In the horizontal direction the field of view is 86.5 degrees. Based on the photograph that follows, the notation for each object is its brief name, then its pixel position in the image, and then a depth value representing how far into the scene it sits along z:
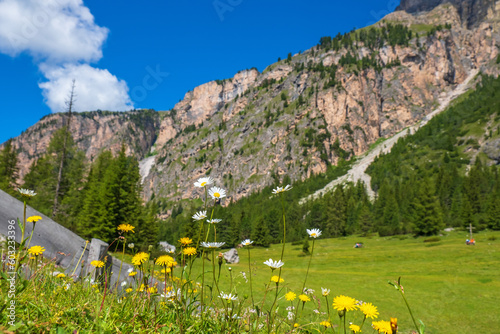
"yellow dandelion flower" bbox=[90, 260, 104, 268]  3.16
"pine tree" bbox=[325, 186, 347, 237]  85.06
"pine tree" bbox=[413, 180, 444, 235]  56.06
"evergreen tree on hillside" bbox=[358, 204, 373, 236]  80.38
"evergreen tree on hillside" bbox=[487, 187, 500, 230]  56.38
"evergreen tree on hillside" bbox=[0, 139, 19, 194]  41.24
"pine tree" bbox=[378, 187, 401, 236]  69.62
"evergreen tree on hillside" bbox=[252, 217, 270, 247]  68.25
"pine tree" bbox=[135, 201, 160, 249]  31.43
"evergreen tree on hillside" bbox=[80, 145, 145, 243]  26.92
